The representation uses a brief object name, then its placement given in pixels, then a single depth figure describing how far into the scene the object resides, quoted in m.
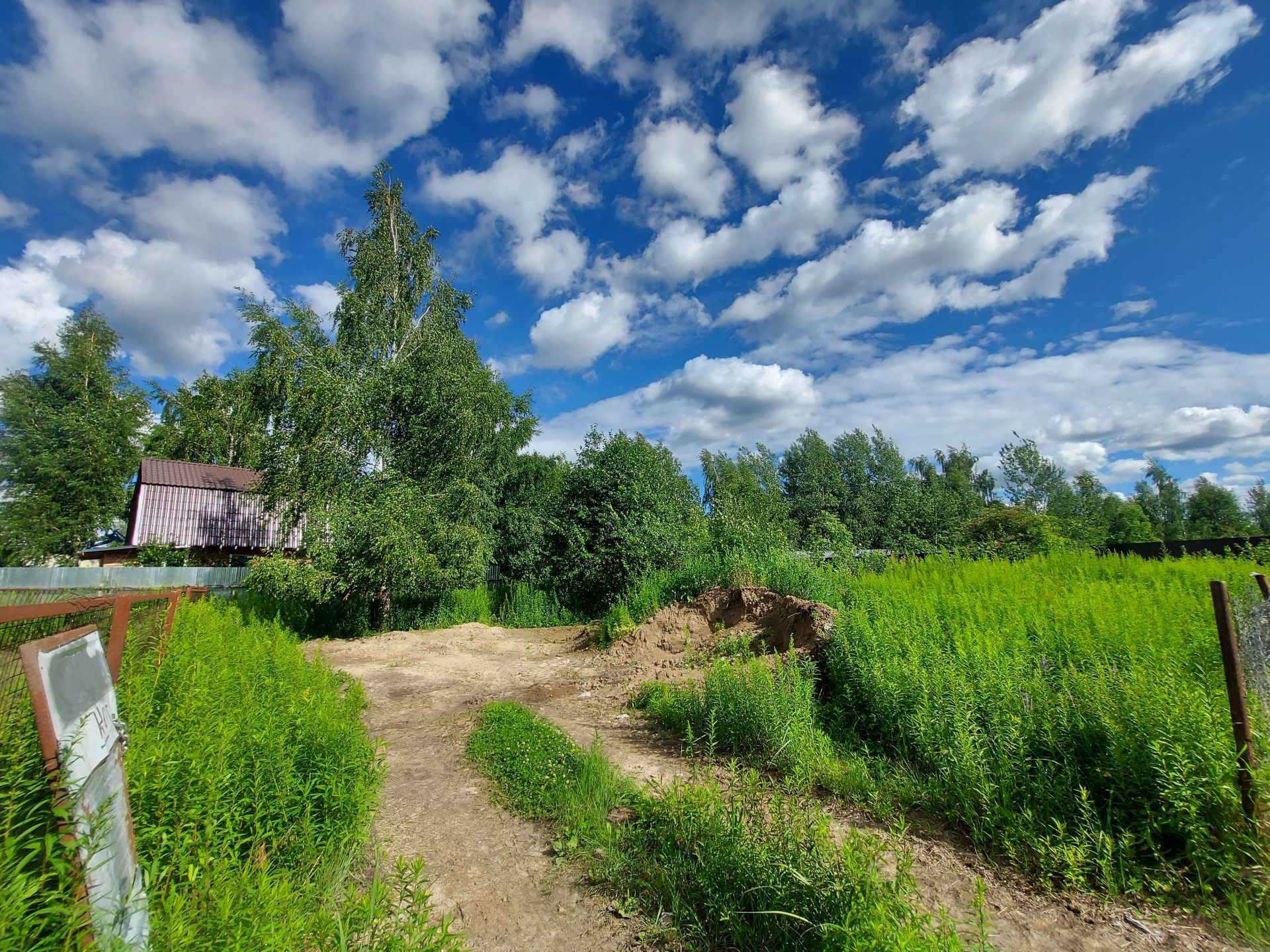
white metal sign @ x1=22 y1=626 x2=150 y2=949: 1.54
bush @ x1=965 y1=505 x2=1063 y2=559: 14.48
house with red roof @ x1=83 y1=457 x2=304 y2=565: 22.41
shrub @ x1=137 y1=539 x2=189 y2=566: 19.86
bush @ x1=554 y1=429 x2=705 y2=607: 14.58
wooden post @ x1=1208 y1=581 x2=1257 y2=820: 2.90
